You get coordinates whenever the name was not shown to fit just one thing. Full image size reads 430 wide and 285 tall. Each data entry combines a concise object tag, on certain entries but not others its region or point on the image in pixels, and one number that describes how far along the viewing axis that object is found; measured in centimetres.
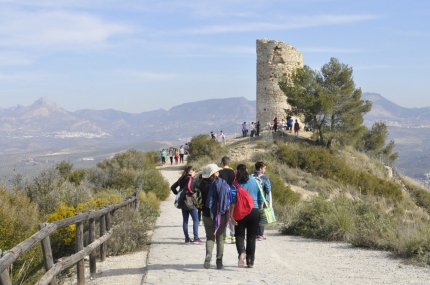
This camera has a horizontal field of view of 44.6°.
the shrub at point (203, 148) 3584
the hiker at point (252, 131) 4059
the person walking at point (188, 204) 1141
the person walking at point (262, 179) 1037
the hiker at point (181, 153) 3846
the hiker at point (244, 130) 4411
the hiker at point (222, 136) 4234
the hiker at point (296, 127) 3766
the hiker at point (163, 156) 3966
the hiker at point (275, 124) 3841
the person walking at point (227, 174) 905
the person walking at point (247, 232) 858
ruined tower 4000
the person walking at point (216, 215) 848
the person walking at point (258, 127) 4007
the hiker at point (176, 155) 3925
